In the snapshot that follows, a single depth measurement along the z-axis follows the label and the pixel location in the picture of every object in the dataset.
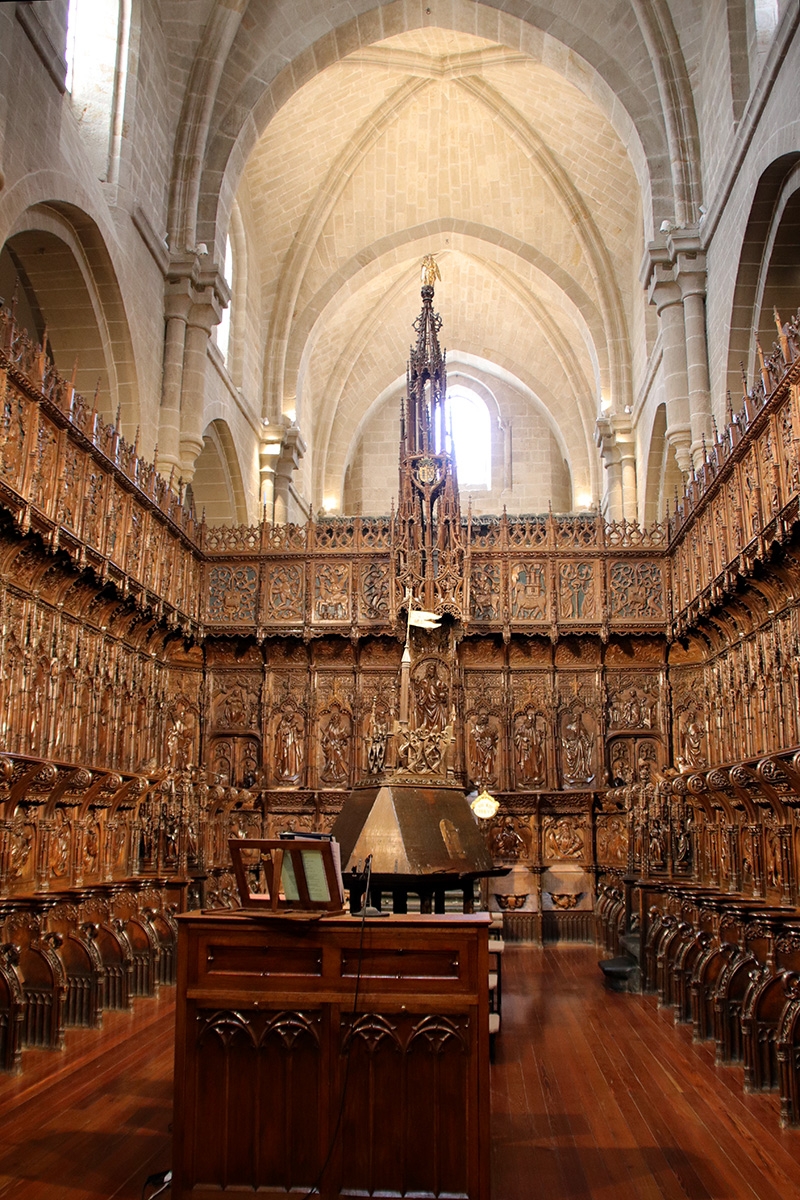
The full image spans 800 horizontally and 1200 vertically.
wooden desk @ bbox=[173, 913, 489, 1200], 4.25
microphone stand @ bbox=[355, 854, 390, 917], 4.32
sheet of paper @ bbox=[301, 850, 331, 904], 4.61
